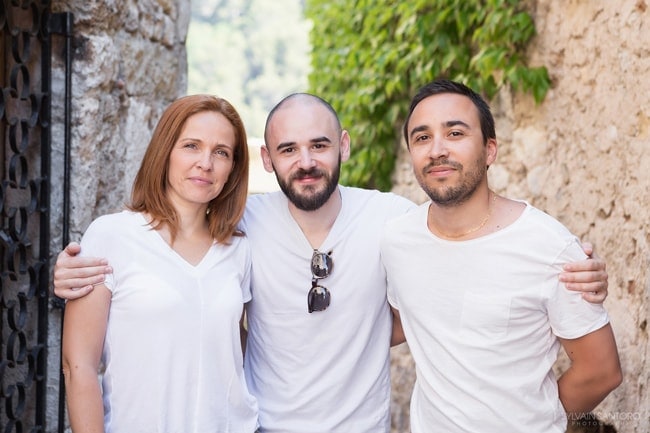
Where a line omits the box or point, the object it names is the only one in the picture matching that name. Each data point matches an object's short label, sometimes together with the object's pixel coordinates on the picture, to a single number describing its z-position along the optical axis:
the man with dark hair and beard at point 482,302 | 2.25
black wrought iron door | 2.88
